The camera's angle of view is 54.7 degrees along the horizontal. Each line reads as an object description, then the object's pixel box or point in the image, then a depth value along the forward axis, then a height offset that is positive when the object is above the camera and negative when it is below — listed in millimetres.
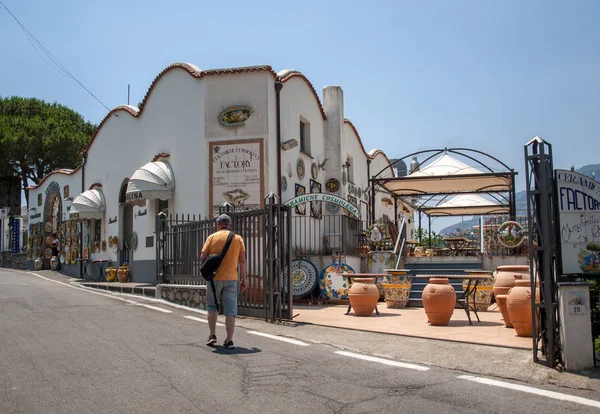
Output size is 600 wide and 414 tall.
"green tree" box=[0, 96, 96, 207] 34062 +6748
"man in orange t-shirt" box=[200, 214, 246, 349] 7402 -357
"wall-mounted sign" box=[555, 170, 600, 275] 6582 +228
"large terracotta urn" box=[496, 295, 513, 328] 9391 -1057
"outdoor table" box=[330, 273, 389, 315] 11583 -603
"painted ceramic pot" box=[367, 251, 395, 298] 15625 -416
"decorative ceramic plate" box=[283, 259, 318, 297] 14438 -793
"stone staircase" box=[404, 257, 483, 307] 15186 -576
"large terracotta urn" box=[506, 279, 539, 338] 8047 -891
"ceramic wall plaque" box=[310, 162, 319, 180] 18961 +2532
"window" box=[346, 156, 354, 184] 23828 +3224
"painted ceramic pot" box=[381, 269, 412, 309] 13302 -980
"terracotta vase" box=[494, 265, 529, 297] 9777 -573
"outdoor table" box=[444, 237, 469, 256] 19392 +35
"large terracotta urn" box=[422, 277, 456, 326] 9734 -951
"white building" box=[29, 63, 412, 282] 16000 +2938
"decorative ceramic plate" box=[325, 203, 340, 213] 18969 +1276
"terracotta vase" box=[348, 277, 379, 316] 11336 -1011
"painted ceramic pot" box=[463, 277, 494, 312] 12555 -1115
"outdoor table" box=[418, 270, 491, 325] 10273 -881
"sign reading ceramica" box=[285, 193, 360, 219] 14758 +1245
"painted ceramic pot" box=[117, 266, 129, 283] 18672 -738
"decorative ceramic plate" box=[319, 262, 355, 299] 14234 -895
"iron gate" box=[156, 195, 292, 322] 10156 -155
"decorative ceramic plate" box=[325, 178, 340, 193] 20375 +2168
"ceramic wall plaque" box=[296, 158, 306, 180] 17703 +2437
